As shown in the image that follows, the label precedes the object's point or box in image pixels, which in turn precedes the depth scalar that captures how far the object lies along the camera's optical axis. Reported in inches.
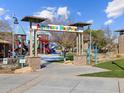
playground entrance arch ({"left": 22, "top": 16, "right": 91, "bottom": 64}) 299.8
